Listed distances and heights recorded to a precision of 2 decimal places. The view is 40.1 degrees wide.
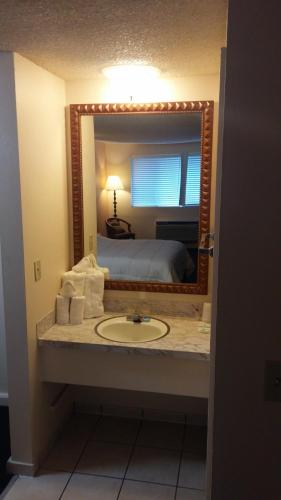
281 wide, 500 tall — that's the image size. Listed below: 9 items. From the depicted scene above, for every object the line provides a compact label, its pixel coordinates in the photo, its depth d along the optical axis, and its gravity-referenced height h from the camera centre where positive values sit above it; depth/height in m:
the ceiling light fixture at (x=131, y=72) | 2.02 +0.60
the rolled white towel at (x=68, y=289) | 2.35 -0.64
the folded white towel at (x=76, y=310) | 2.34 -0.76
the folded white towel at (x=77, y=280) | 2.38 -0.59
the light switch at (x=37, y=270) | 2.10 -0.47
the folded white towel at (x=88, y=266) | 2.44 -0.52
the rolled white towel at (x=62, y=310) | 2.34 -0.76
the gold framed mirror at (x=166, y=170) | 2.26 +0.06
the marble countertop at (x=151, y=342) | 2.02 -0.85
